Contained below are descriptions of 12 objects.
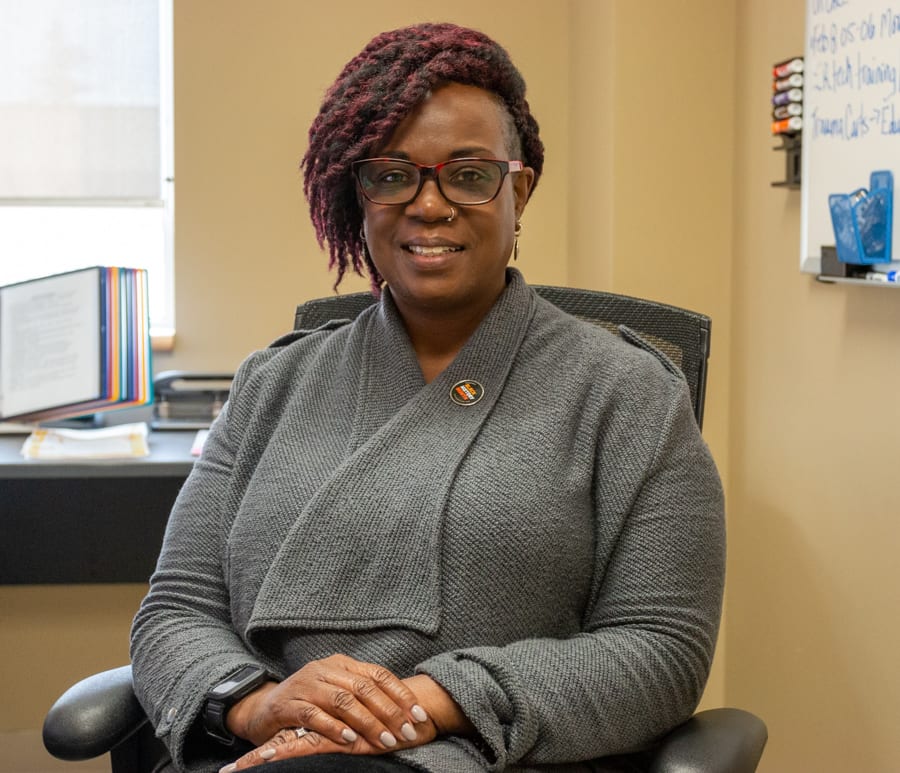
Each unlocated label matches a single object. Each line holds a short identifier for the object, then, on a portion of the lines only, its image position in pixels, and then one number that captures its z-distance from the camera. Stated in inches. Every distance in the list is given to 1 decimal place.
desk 85.3
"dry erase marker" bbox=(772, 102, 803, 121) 75.2
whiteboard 63.9
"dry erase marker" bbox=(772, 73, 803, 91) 74.5
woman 48.2
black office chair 46.3
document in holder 93.5
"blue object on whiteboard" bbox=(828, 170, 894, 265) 63.9
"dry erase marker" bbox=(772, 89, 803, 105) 74.8
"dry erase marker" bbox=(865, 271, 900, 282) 62.7
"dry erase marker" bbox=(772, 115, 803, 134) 75.3
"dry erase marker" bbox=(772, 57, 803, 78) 74.5
